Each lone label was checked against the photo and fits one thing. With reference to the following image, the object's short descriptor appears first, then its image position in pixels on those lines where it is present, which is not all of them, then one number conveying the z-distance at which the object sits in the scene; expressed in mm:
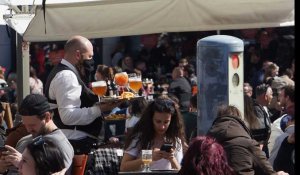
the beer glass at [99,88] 16119
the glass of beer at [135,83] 16875
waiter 15281
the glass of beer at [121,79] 16696
